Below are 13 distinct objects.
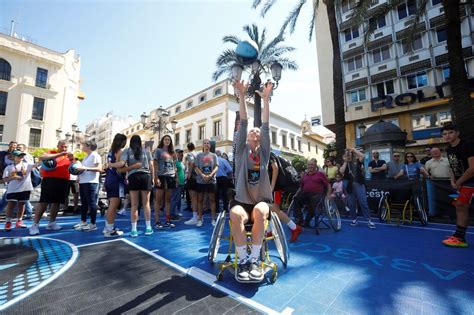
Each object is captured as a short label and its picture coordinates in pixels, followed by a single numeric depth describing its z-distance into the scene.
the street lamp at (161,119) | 12.31
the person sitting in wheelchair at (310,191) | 4.55
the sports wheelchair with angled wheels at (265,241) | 2.53
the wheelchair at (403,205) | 5.15
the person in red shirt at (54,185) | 4.13
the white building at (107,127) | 57.09
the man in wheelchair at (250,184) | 2.24
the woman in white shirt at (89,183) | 4.46
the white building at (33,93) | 24.45
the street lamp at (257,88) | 15.10
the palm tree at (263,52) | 16.22
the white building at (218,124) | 26.23
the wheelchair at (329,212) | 4.56
